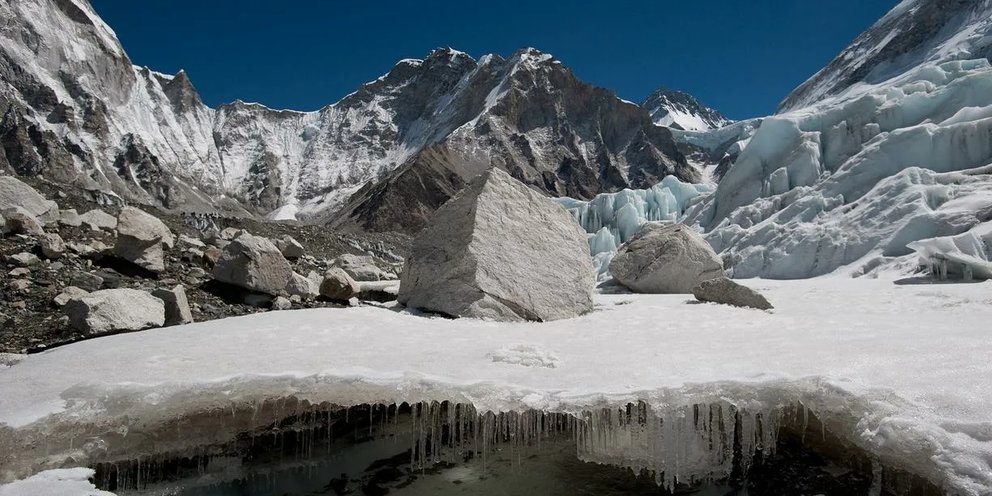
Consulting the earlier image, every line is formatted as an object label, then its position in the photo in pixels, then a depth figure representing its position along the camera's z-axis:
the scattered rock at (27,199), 11.14
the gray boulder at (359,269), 15.78
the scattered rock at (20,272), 8.59
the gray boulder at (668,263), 11.98
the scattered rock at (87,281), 8.98
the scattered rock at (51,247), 9.51
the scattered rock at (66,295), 8.00
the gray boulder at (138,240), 10.02
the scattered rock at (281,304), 9.67
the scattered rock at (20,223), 9.91
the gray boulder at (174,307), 7.62
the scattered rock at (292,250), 14.88
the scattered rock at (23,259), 8.97
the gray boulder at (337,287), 10.14
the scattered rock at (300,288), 10.49
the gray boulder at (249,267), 9.95
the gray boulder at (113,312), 6.60
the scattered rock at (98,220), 11.60
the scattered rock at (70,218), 11.35
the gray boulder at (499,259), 7.73
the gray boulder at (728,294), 8.41
